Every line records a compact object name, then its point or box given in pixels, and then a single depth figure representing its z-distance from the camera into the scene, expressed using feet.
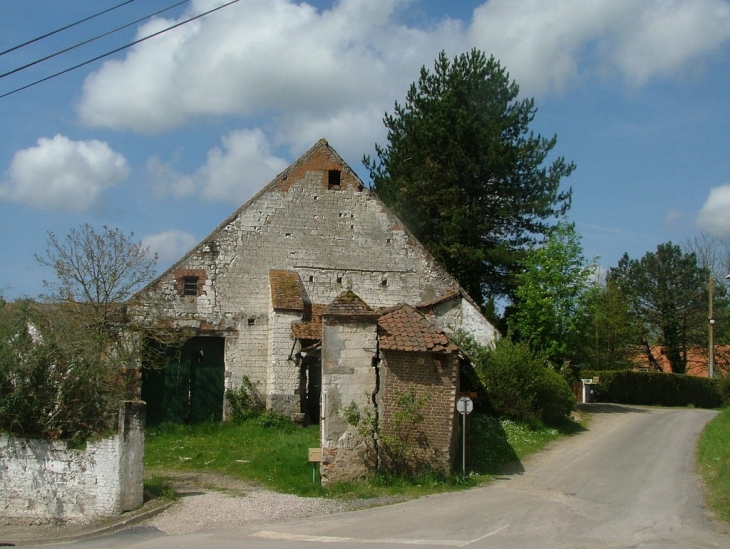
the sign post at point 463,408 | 49.44
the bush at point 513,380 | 65.77
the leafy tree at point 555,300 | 87.51
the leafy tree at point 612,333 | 140.97
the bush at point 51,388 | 42.14
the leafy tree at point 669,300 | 161.27
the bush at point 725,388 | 98.84
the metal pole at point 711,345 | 139.44
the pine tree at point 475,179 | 95.25
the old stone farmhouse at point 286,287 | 69.41
